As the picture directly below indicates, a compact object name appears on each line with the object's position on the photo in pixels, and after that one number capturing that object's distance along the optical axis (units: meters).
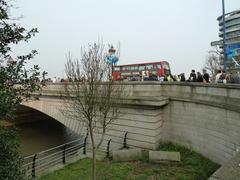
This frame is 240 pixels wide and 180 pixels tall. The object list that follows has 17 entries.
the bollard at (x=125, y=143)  13.23
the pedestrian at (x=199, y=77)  12.64
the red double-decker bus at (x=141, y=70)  21.42
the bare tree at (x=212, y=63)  41.07
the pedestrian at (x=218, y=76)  12.10
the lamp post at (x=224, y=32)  13.60
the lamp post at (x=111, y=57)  10.25
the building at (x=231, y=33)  13.52
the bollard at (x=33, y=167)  8.90
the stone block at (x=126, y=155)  10.88
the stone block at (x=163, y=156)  10.12
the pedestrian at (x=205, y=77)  13.00
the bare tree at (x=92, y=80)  8.89
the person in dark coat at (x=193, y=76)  13.36
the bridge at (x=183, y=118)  9.22
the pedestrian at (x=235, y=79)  10.76
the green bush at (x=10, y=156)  3.91
